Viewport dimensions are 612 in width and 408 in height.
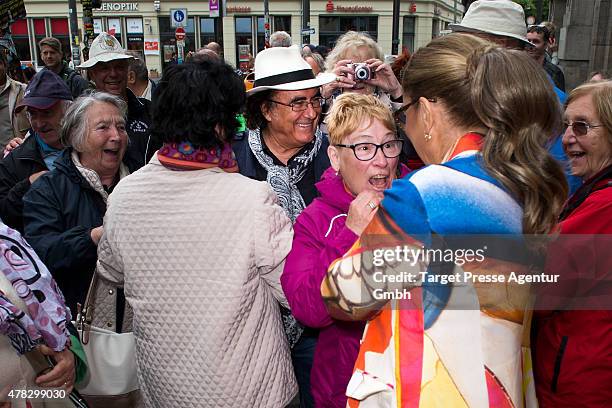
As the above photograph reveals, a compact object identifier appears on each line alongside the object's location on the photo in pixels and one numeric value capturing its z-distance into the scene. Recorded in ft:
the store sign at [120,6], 123.34
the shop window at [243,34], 127.75
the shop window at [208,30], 126.21
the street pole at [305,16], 72.02
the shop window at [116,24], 124.77
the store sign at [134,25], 124.77
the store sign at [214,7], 62.59
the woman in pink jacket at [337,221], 5.69
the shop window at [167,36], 124.98
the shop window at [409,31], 131.75
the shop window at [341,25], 129.70
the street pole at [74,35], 52.85
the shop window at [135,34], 124.77
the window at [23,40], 123.69
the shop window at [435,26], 136.36
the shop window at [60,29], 126.11
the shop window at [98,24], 127.24
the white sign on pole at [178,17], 57.52
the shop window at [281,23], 127.75
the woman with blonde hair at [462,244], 4.43
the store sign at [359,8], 127.75
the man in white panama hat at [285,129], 9.24
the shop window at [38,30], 124.98
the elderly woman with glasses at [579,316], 6.16
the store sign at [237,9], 126.21
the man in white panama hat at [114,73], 14.34
